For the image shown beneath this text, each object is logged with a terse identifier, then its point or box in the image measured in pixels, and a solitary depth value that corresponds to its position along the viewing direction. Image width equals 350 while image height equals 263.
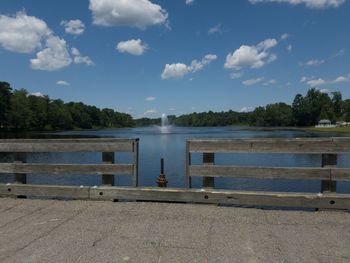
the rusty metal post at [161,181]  9.67
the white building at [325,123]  148.81
